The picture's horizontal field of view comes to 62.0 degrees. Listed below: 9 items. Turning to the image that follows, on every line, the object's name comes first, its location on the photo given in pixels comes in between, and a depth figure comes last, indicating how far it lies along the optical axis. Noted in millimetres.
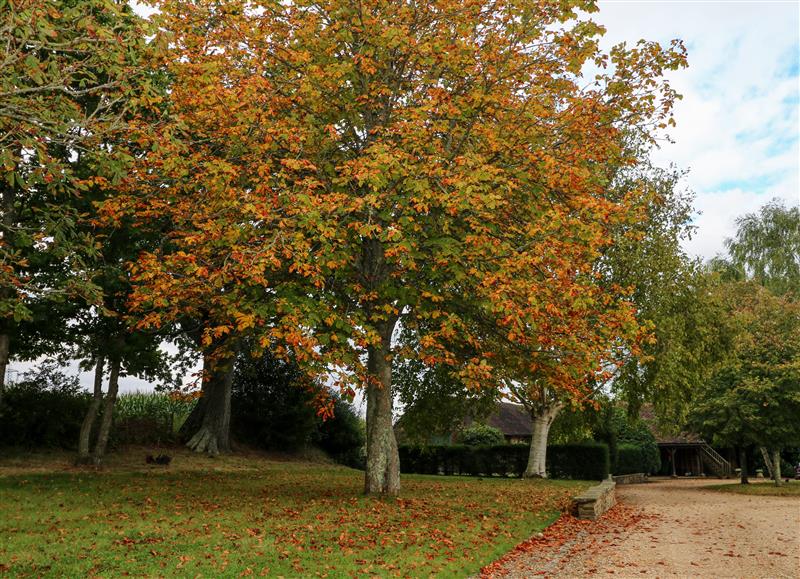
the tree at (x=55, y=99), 8180
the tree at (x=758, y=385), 29812
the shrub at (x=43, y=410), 22828
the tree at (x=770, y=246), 44000
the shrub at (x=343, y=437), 37281
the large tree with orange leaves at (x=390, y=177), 12938
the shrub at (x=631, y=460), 43469
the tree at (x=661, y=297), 25203
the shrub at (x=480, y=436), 43406
